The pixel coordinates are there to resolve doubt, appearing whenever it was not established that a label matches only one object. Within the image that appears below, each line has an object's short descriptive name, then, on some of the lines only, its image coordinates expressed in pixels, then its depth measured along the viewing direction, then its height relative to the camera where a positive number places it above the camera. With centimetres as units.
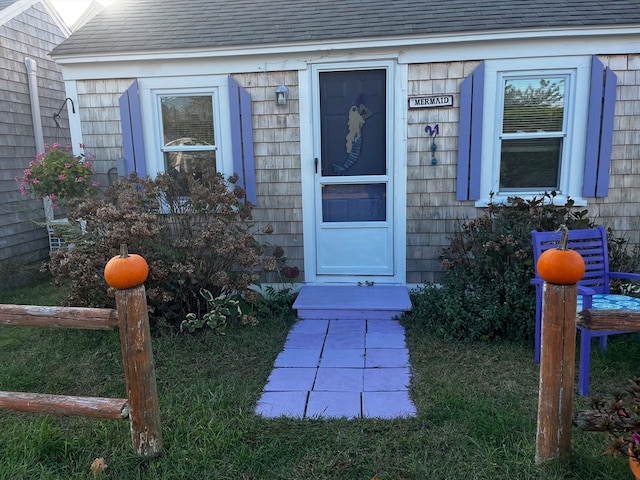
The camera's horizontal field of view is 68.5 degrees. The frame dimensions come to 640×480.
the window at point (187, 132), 493 +39
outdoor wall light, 465 +71
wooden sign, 451 +60
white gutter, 654 +97
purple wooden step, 429 -127
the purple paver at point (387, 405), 271 -142
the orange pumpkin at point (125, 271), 211 -46
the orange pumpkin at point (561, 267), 196 -44
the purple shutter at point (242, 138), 472 +30
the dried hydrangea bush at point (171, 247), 374 -64
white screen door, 473 -11
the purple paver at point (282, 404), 275 -142
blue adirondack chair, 286 -84
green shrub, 368 -93
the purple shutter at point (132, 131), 484 +40
